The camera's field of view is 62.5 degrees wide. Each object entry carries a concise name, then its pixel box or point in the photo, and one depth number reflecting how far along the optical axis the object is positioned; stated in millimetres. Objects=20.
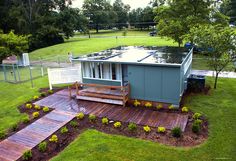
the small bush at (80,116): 8312
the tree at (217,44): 9969
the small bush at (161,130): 7017
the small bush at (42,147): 6305
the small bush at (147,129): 7113
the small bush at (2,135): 7254
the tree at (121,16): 67862
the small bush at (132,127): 7251
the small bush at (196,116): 7939
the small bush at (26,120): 8202
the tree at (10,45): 19891
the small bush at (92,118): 8079
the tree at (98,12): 59959
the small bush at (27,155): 5924
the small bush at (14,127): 7738
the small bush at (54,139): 6756
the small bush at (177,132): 6727
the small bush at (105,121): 7836
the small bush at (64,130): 7258
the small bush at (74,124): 7711
